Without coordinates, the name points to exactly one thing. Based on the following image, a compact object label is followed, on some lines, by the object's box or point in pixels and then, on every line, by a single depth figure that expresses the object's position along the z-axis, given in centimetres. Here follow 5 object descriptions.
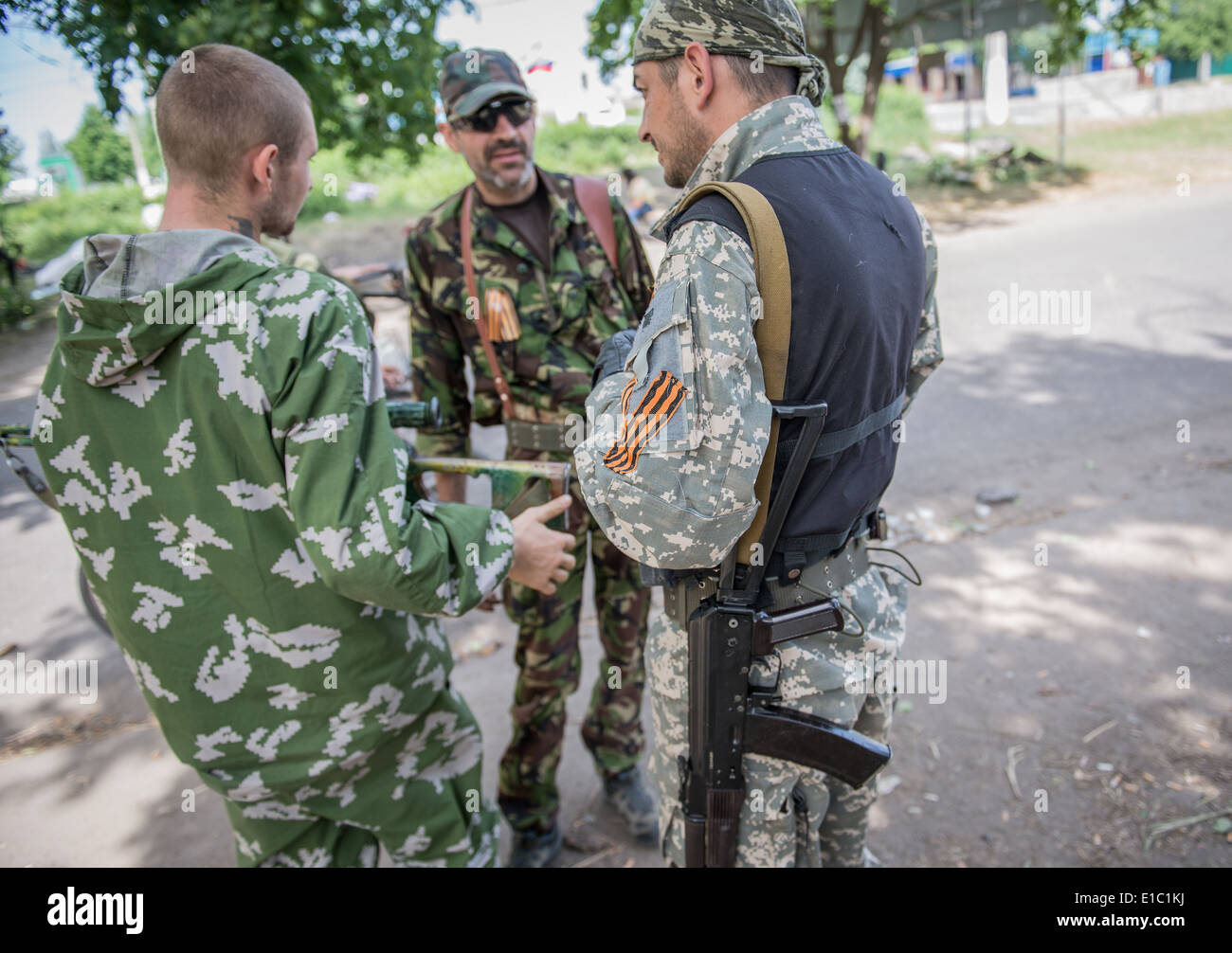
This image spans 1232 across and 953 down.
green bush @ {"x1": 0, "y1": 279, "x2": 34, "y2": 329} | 1018
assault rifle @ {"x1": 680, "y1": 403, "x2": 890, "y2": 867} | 159
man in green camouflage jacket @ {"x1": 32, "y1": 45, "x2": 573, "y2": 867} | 142
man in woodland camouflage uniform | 235
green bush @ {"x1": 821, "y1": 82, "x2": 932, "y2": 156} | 2030
